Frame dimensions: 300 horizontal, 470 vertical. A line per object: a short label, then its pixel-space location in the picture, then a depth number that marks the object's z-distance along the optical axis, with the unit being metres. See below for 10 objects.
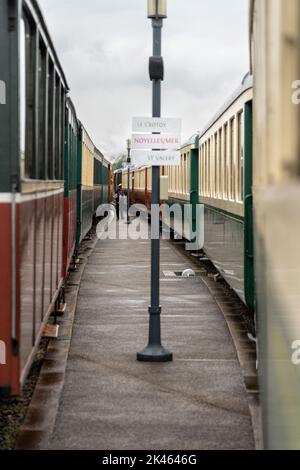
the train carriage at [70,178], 12.25
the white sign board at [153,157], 9.12
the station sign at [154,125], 9.13
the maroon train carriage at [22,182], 4.86
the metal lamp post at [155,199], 9.06
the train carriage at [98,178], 31.22
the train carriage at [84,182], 19.08
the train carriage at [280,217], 2.16
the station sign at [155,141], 9.15
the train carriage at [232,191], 10.03
